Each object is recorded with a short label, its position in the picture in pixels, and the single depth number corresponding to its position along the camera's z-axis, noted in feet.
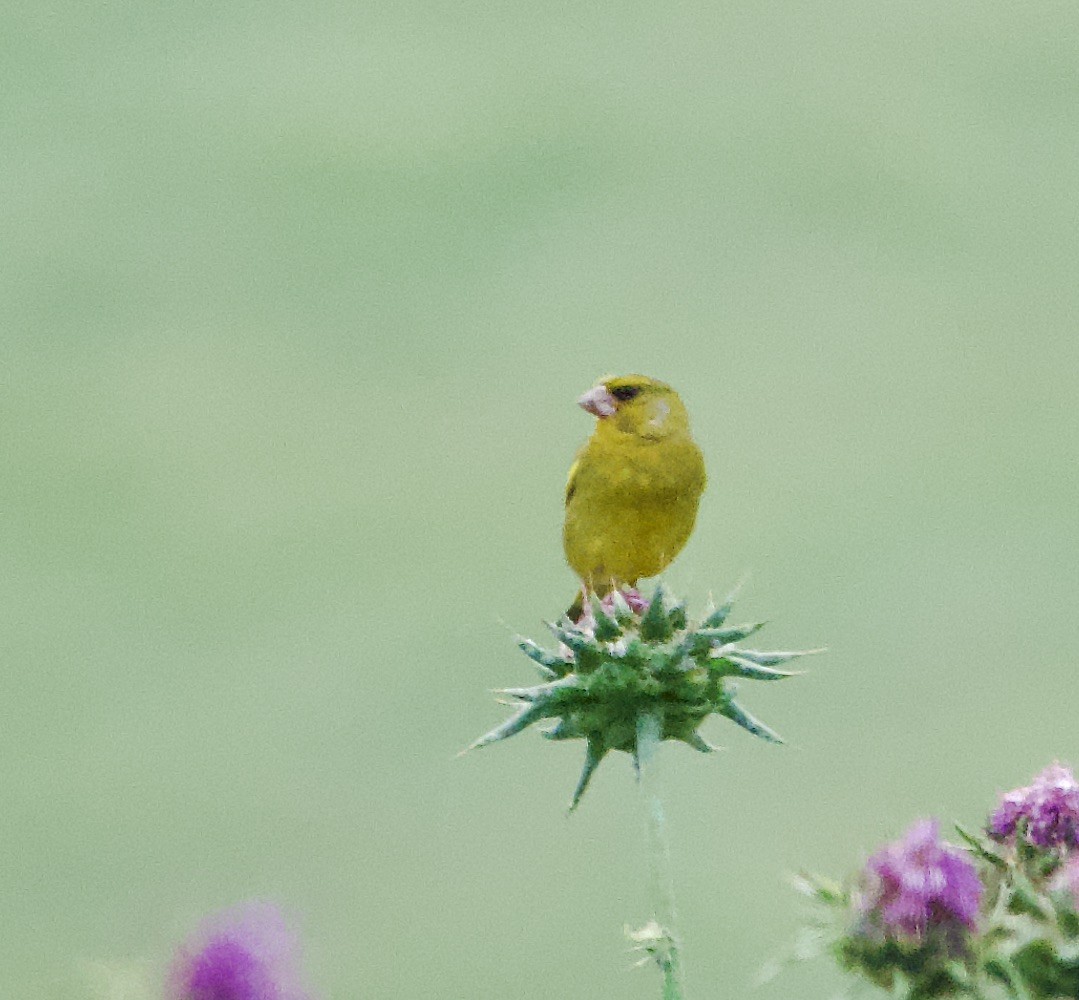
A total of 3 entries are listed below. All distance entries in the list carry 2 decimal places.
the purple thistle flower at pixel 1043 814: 39.45
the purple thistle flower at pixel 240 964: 34.42
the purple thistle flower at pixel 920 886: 36.17
